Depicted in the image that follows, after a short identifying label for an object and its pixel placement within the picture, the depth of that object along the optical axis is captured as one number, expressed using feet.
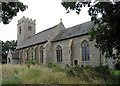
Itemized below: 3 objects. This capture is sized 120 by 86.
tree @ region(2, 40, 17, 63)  176.35
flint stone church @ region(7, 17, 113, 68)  64.80
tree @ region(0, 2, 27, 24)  28.07
